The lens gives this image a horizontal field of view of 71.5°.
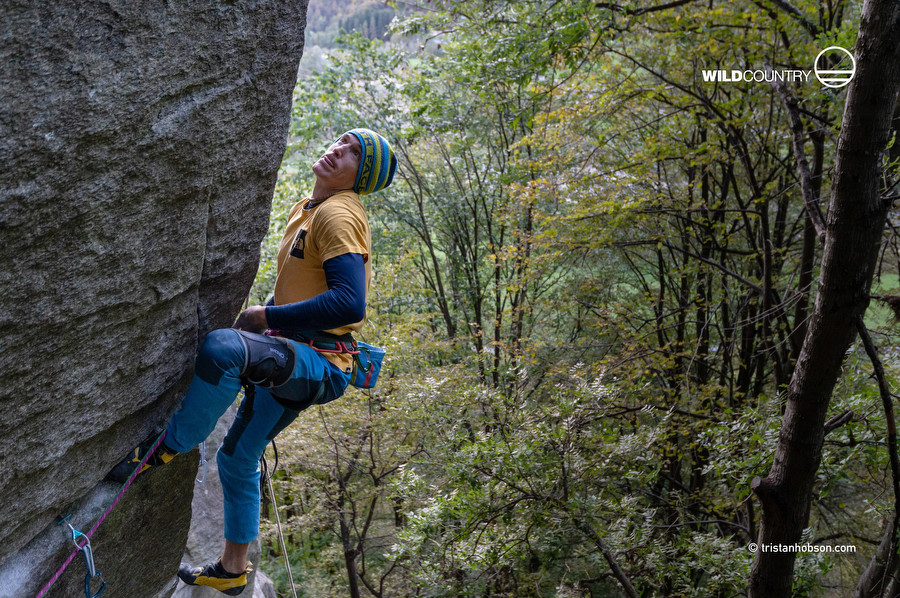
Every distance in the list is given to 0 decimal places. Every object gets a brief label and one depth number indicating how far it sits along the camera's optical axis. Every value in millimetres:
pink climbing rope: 2529
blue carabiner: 2529
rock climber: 2525
